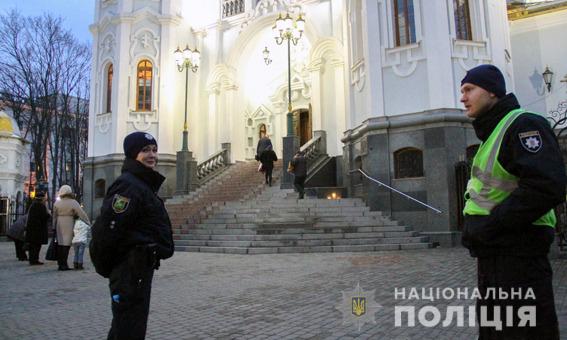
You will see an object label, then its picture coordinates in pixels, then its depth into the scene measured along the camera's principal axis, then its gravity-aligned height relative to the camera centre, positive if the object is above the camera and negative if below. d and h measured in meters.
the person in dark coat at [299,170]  15.87 +2.04
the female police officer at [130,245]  2.99 -0.08
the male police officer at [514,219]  2.16 +0.03
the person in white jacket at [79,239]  10.04 -0.12
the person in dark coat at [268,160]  18.47 +2.80
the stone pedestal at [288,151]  17.98 +3.10
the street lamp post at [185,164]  20.83 +3.06
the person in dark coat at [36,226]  11.25 +0.22
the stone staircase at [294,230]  12.59 +0.01
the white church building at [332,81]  15.36 +6.50
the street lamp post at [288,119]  17.81 +4.28
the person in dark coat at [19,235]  12.16 +0.01
